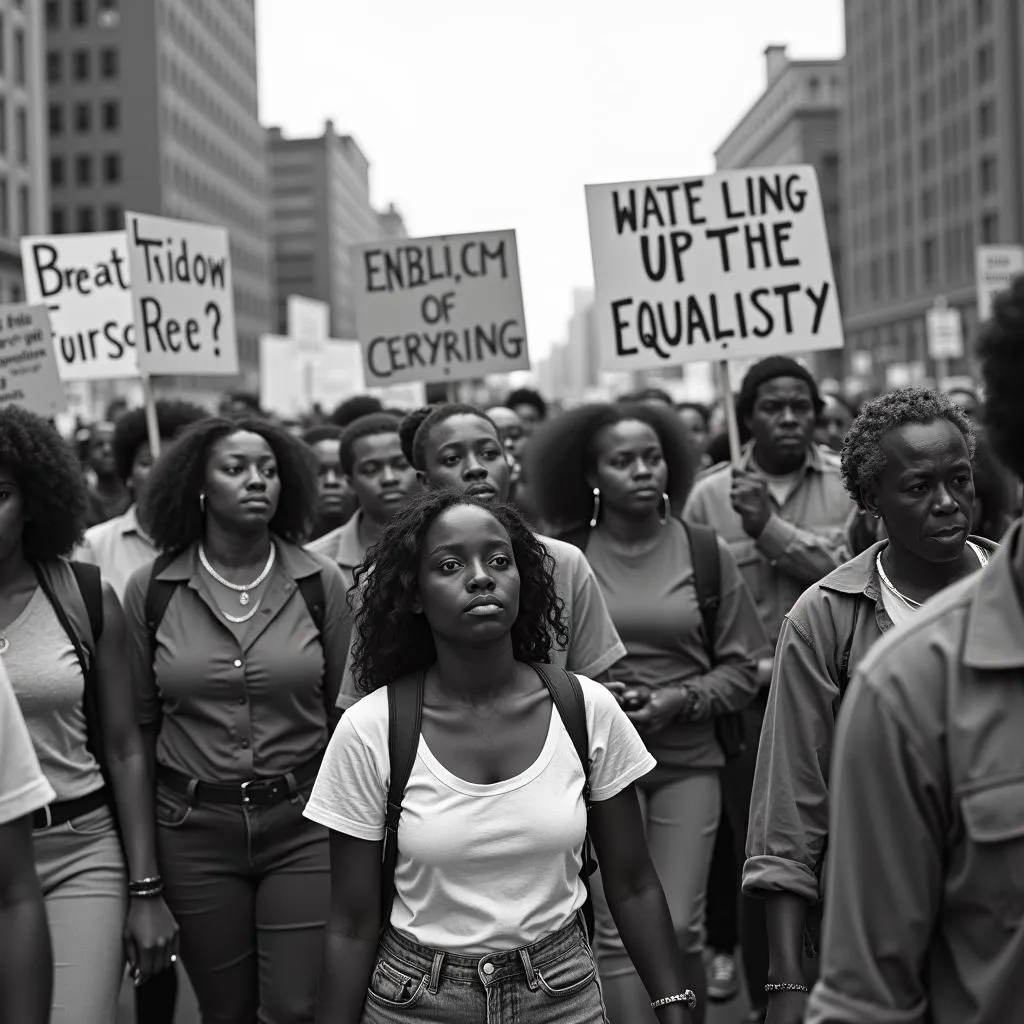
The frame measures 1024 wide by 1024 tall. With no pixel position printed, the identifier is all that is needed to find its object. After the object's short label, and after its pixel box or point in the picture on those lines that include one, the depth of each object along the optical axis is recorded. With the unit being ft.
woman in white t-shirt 10.46
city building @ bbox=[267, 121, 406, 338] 448.65
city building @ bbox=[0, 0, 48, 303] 190.49
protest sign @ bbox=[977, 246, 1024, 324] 53.11
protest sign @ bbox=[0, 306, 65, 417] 23.52
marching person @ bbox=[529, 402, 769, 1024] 15.99
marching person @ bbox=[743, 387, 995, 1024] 10.62
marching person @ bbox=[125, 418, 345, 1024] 14.55
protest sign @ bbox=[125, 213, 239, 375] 25.08
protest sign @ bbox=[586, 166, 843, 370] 22.15
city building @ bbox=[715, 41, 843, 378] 314.35
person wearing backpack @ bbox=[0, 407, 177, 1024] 13.35
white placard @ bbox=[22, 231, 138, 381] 29.32
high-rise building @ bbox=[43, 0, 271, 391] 272.51
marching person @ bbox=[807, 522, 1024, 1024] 6.64
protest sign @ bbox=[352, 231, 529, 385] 25.61
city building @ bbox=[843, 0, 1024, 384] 205.16
